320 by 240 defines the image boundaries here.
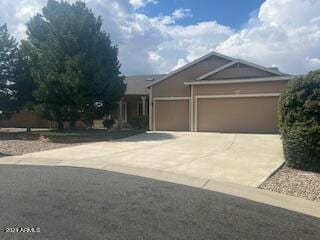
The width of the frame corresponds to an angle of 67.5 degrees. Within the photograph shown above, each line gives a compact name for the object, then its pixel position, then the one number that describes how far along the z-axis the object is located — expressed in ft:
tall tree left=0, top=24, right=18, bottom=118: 50.17
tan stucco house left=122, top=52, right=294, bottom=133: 45.85
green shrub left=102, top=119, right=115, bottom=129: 58.13
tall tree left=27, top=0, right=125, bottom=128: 45.24
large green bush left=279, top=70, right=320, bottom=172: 22.48
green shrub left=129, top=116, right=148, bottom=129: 55.26
